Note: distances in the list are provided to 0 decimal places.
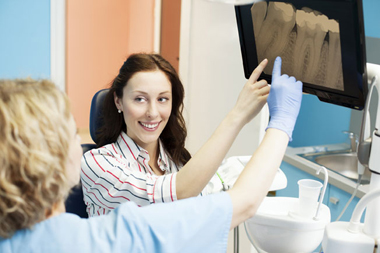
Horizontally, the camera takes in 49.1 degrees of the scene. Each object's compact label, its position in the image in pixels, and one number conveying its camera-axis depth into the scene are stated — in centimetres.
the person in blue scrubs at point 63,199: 70
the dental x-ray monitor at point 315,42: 90
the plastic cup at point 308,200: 115
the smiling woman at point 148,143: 118
